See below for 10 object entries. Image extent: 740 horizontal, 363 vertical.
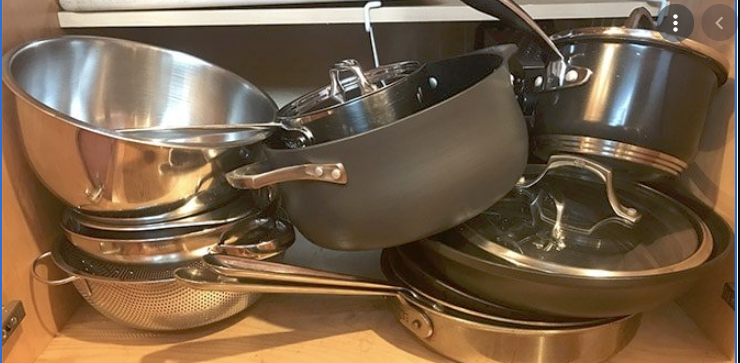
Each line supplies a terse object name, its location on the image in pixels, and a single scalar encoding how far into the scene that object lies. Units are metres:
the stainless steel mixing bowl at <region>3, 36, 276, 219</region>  0.65
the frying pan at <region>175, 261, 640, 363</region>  0.66
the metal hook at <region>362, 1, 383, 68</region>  0.79
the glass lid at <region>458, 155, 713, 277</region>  0.69
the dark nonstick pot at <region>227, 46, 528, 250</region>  0.60
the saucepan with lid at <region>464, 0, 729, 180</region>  0.68
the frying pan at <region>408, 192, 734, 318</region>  0.61
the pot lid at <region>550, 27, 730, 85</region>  0.67
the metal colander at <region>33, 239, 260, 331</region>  0.71
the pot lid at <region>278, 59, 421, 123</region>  0.74
